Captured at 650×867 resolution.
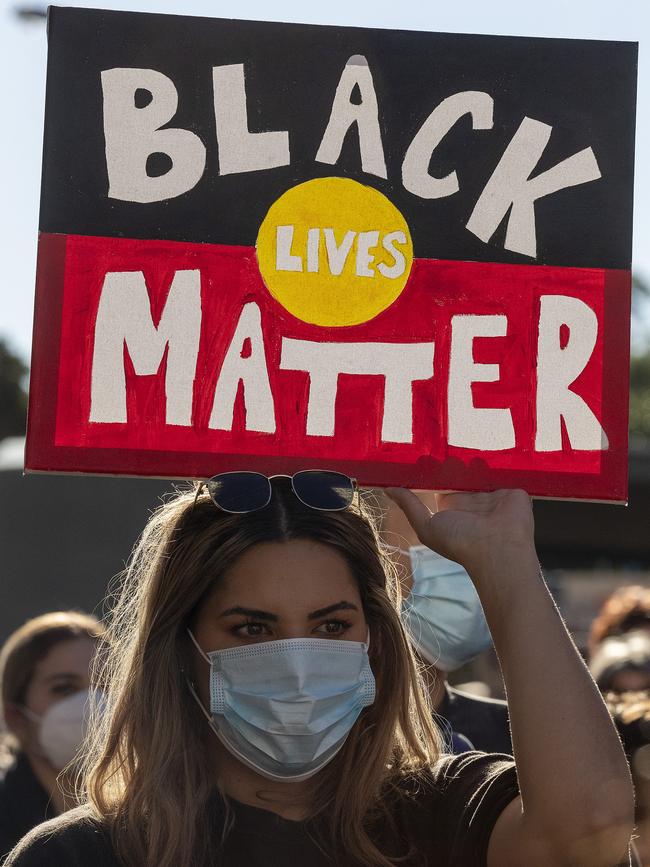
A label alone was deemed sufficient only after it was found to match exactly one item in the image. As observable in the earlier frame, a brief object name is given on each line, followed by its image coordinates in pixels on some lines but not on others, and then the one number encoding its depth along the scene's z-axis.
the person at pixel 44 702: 4.88
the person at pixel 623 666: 4.56
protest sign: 2.78
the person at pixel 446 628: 4.12
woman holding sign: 2.51
